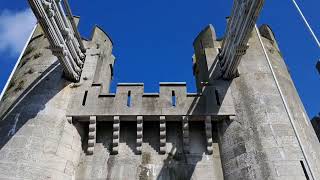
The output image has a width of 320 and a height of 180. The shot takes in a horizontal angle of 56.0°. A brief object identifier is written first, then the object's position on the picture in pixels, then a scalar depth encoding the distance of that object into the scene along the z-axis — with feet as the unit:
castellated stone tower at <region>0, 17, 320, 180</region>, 28.12
